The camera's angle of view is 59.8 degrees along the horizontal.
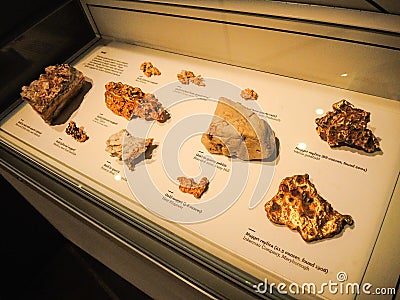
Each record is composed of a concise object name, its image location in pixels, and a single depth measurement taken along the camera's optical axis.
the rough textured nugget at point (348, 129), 1.01
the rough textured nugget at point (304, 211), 0.88
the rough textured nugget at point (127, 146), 1.16
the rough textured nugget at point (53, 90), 1.36
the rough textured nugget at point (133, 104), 1.27
